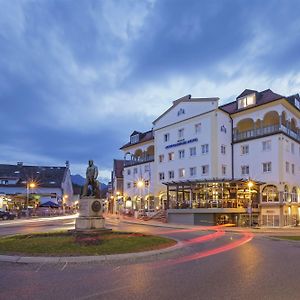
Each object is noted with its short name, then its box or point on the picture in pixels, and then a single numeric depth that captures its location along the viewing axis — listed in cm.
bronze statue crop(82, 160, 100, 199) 1647
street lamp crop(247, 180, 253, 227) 2751
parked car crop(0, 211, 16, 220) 3802
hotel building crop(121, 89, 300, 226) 3226
